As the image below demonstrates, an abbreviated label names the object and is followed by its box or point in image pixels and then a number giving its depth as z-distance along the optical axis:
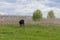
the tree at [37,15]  130.75
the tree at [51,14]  148.07
